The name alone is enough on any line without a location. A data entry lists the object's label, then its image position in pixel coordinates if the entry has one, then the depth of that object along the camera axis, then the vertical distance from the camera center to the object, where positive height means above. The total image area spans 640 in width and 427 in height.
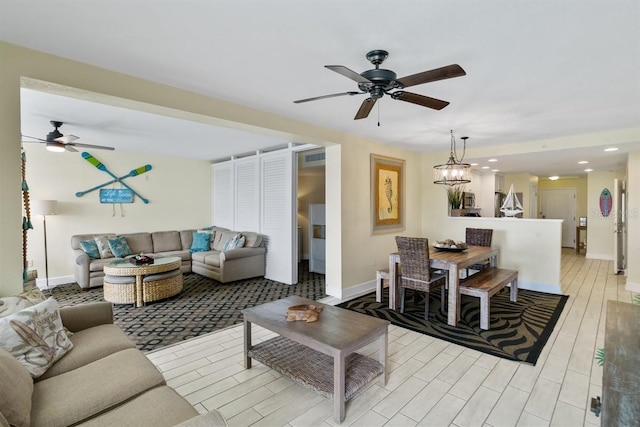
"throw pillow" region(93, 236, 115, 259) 5.63 -0.66
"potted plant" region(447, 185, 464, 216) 6.07 +0.23
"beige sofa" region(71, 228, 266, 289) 5.35 -0.87
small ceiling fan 4.05 +0.94
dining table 3.64 -0.68
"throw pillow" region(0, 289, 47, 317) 1.92 -0.60
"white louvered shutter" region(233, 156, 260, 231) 6.40 +0.34
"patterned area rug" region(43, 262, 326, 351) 3.49 -1.36
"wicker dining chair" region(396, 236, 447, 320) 3.77 -0.74
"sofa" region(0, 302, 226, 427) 1.32 -0.92
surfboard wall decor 7.81 +0.19
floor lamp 5.23 +0.03
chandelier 4.52 +0.55
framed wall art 5.25 +0.29
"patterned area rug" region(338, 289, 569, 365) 3.12 -1.36
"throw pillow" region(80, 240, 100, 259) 5.51 -0.67
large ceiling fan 1.92 +0.88
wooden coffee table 2.08 -1.12
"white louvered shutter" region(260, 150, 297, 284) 5.65 -0.05
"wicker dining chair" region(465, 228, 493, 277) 5.11 -0.48
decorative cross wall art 6.07 +0.43
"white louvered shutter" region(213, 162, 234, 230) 7.15 +0.37
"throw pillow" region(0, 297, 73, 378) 1.69 -0.73
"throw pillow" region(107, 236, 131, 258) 5.74 -0.68
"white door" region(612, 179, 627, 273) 6.23 -0.38
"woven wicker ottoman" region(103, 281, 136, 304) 4.43 -1.18
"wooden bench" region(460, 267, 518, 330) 3.54 -0.92
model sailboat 5.53 +0.07
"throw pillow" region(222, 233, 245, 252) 6.04 -0.64
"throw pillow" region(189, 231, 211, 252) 6.70 -0.69
